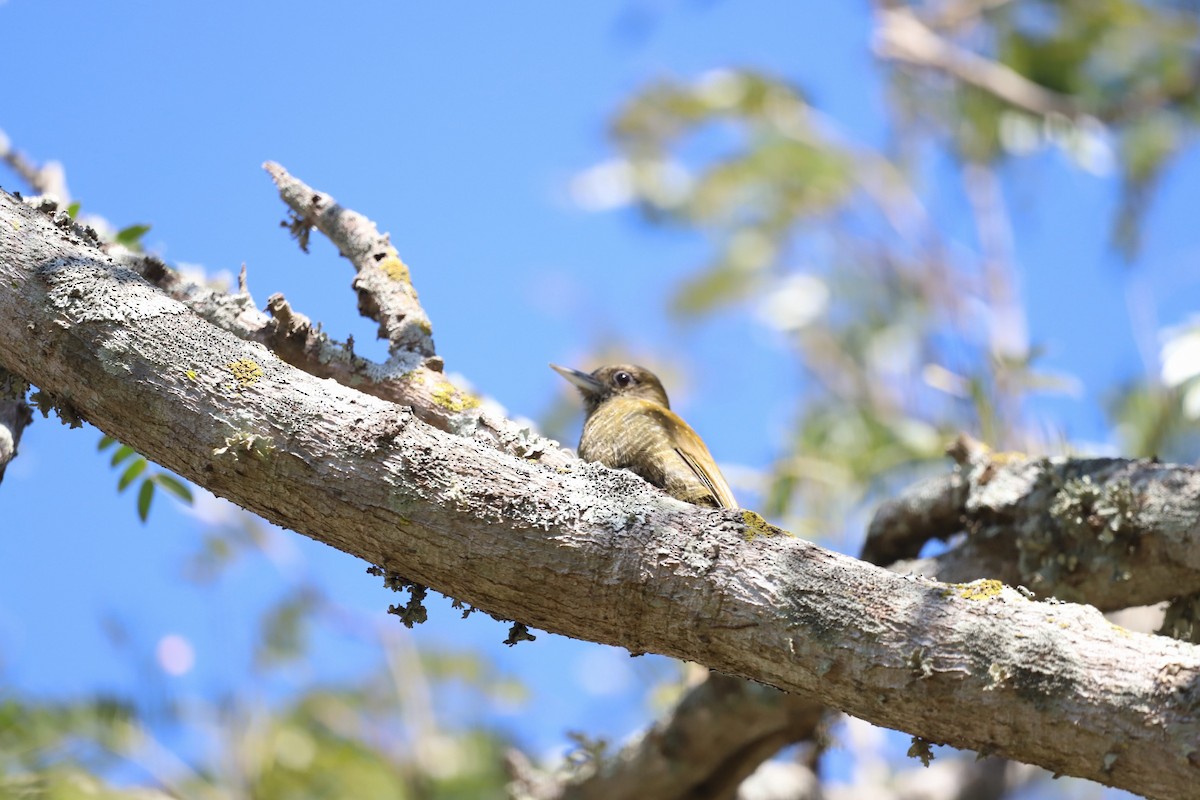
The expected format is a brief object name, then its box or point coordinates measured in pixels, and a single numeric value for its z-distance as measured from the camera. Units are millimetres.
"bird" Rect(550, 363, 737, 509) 9055
